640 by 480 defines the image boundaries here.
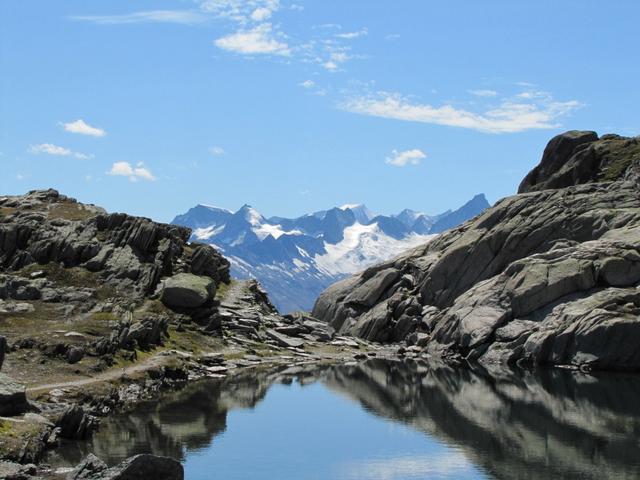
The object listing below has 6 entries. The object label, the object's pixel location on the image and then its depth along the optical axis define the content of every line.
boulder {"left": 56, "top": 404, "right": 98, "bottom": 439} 67.94
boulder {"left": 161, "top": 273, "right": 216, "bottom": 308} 143.50
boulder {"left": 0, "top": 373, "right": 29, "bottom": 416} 64.88
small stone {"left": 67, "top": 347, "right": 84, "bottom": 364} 94.69
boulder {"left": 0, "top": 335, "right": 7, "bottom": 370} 70.56
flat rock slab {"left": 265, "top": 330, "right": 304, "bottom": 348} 157.01
